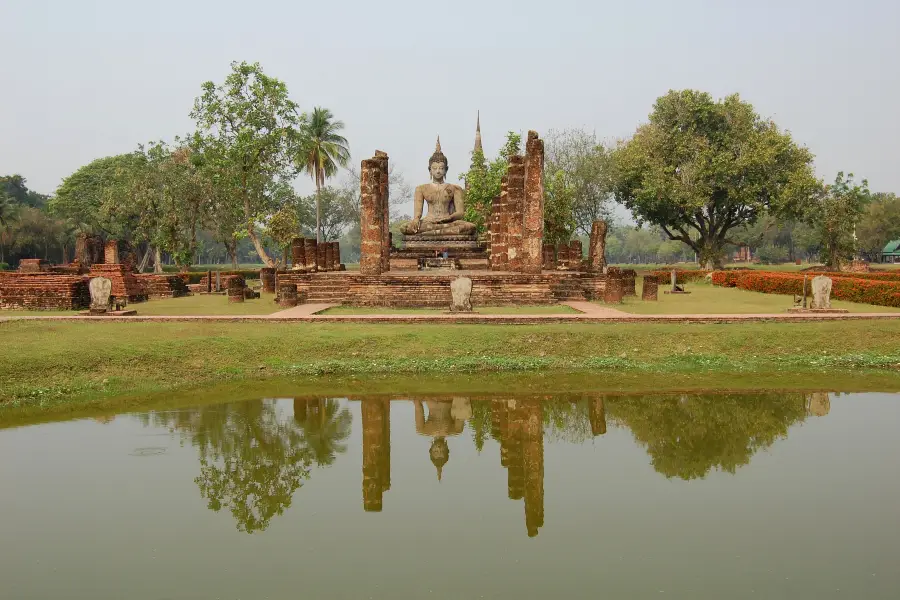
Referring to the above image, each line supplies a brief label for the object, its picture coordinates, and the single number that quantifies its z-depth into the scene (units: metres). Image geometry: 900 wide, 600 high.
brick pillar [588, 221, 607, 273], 29.27
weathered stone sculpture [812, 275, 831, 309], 17.31
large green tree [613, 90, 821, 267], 40.53
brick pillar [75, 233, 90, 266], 29.23
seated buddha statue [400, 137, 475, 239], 29.16
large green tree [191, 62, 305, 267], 36.75
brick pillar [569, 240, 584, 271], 29.40
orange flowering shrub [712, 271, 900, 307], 20.69
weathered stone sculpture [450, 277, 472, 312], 17.05
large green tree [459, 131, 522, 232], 39.56
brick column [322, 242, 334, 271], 27.30
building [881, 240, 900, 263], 71.01
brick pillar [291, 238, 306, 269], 25.52
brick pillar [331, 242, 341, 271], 27.78
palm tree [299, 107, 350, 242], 48.56
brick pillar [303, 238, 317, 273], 25.61
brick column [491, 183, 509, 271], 25.67
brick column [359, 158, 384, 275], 21.59
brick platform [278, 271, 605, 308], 19.88
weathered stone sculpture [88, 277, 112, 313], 17.80
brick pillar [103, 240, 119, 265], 23.42
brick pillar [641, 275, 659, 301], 22.88
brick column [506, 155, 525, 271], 23.42
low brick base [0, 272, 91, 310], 20.41
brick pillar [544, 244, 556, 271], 30.19
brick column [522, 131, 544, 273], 21.56
